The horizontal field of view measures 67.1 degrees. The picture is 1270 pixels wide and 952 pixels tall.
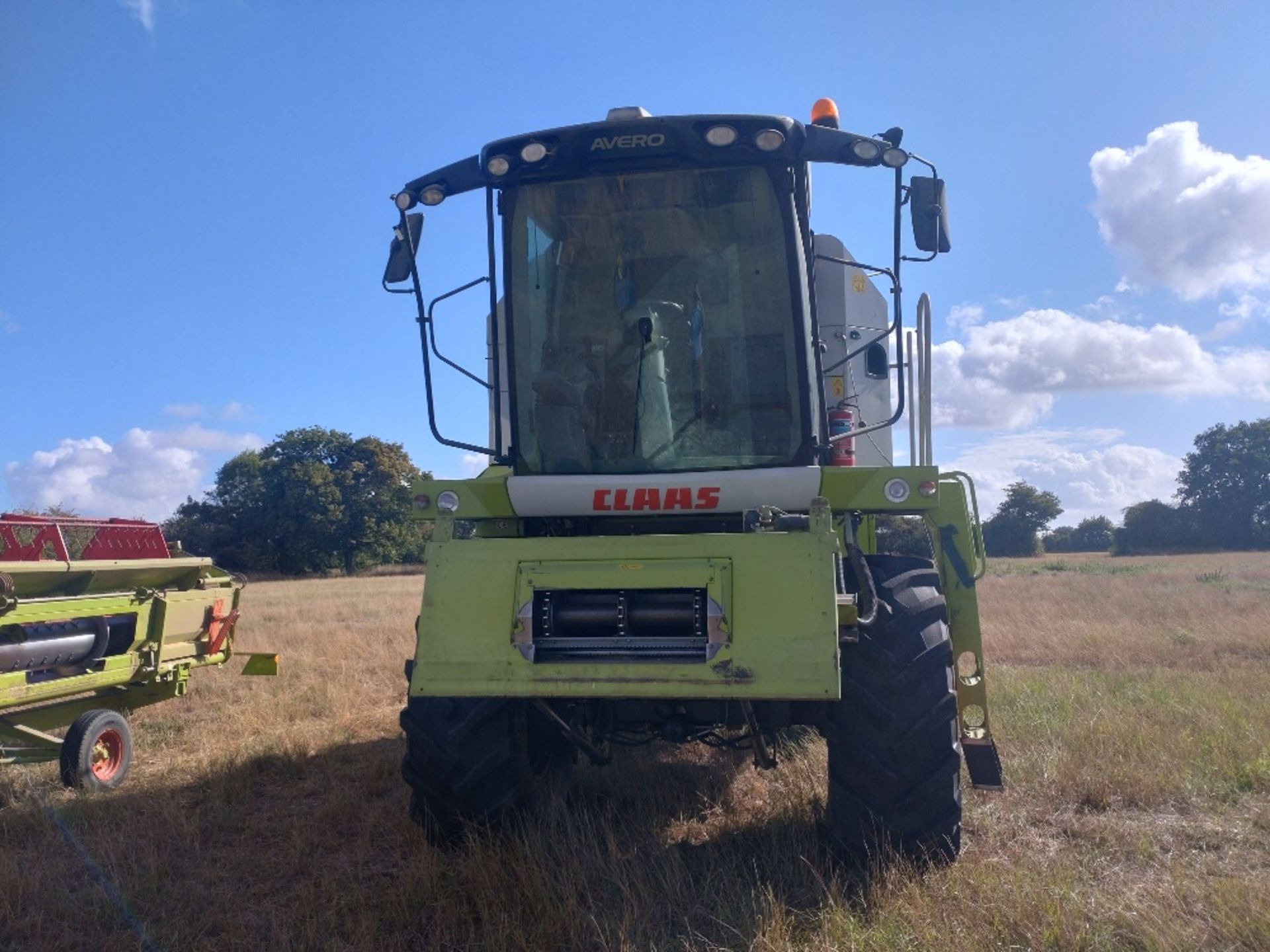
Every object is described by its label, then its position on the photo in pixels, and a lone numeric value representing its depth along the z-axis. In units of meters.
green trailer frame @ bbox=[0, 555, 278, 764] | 5.40
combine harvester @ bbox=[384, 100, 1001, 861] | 3.68
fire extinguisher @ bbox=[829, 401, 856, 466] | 4.62
